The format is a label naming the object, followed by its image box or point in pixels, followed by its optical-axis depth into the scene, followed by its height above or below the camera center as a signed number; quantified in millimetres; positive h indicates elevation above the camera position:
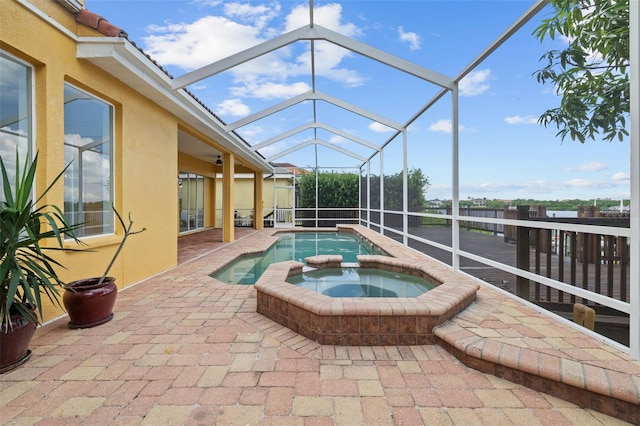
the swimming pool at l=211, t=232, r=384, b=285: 5305 -1120
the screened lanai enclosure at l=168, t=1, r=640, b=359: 2828 +899
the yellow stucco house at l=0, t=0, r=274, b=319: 2801 +1051
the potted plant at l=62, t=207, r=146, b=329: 2740 -870
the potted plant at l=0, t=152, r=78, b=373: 2016 -457
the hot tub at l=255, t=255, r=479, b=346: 2514 -927
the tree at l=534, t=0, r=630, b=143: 2447 +1299
